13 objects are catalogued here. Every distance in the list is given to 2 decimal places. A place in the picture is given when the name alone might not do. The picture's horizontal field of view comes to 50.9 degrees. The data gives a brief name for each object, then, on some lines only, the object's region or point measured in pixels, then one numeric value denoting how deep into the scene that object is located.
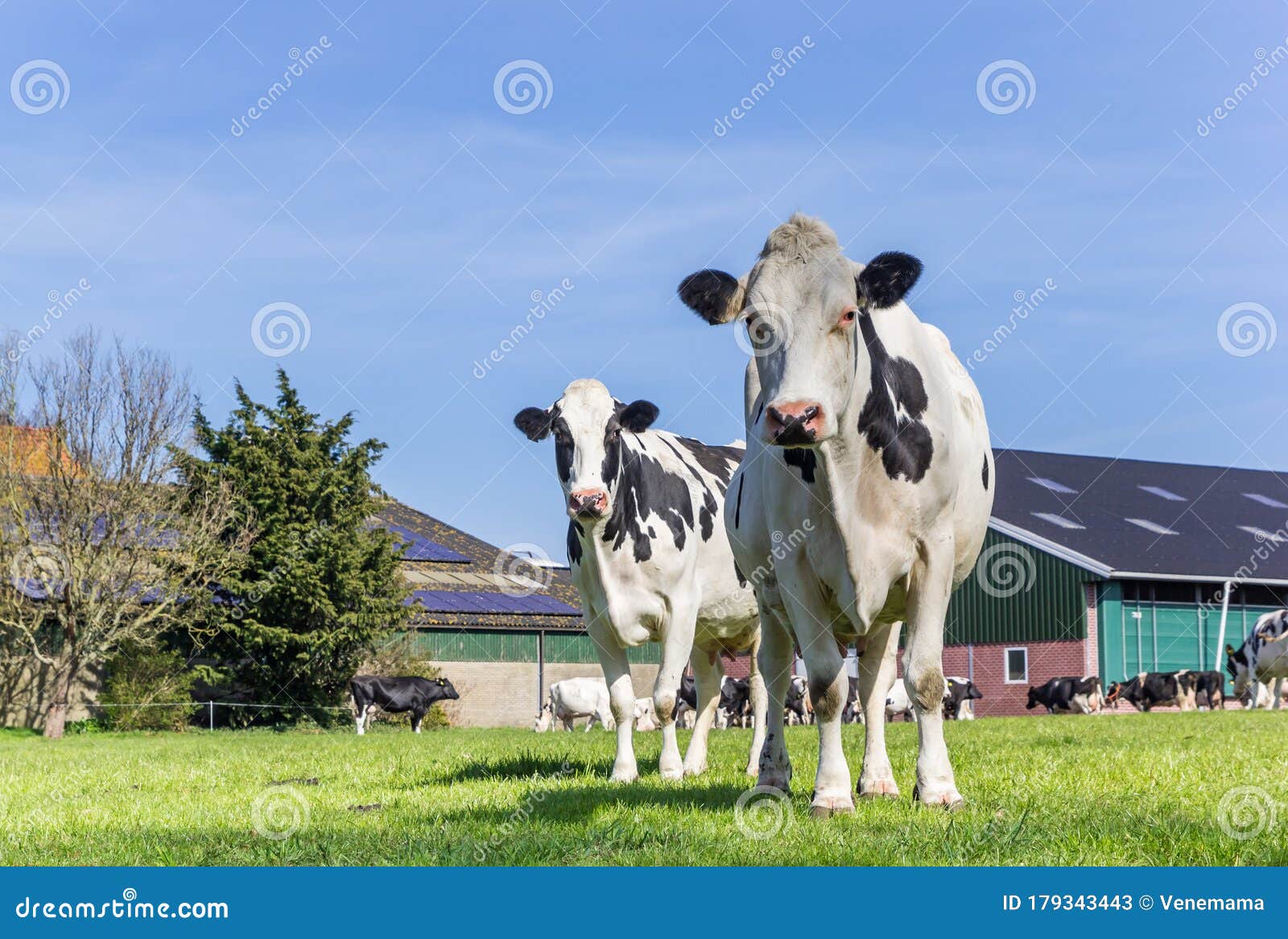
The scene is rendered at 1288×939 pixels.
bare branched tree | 31.33
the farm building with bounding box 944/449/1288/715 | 40.34
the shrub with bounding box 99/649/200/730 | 32.32
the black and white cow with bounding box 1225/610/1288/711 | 29.80
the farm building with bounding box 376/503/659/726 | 40.97
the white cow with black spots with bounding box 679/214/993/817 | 6.03
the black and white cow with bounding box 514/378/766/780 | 9.69
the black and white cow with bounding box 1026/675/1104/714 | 37.44
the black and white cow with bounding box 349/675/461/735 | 33.81
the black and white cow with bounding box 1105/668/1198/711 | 36.66
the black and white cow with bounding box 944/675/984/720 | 37.38
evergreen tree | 33.81
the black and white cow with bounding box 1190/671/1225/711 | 36.15
